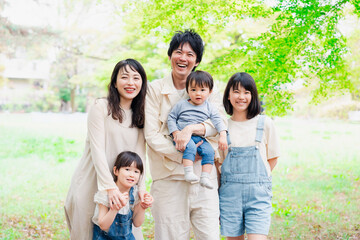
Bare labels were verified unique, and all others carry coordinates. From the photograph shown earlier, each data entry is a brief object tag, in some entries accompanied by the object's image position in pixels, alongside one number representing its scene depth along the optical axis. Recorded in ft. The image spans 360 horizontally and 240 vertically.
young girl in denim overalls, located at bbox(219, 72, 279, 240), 9.32
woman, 9.05
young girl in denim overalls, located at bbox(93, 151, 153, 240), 8.72
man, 9.27
